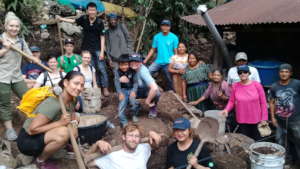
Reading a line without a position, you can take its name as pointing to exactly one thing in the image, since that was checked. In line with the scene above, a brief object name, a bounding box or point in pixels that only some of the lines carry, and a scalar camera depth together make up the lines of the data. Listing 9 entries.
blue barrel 7.13
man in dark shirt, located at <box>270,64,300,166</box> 4.79
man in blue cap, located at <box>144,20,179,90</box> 6.86
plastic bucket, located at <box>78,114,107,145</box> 4.49
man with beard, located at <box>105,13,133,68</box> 6.78
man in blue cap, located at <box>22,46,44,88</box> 5.95
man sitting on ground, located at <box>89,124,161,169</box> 3.55
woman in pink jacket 5.07
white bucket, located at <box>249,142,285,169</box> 4.22
